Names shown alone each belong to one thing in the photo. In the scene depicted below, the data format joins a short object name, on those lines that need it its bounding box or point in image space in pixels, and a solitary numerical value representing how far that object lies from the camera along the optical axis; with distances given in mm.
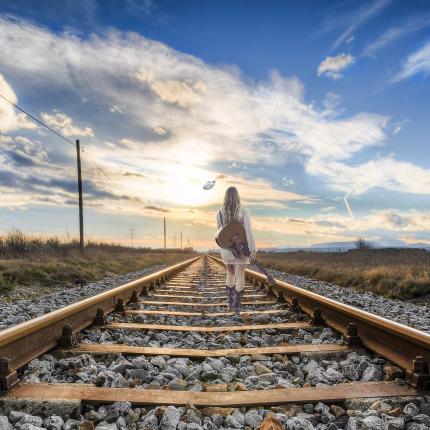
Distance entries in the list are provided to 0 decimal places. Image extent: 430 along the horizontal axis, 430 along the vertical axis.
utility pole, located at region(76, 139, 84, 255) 20841
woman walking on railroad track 5277
